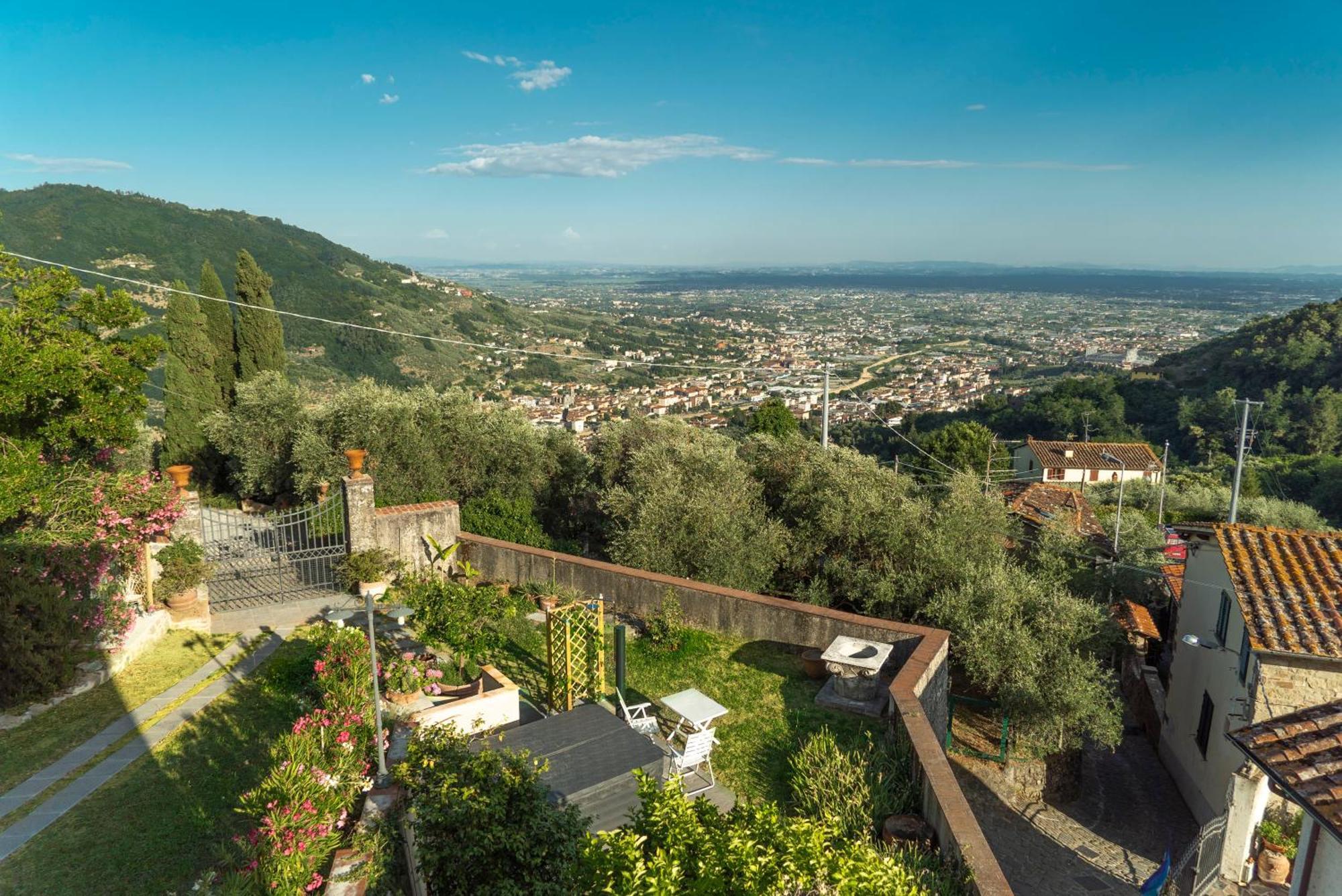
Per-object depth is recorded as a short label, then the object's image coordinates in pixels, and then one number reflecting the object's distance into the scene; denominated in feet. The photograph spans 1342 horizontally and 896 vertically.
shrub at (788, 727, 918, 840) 21.06
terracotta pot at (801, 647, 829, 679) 31.68
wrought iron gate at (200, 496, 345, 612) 38.63
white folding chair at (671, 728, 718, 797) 23.47
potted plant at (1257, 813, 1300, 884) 29.01
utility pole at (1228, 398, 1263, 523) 66.64
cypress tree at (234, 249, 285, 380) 77.36
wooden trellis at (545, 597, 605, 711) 27.55
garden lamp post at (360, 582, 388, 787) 19.88
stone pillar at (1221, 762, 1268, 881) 29.19
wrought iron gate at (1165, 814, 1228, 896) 29.48
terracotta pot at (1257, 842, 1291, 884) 28.99
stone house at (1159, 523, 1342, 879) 34.60
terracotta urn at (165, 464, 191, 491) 38.06
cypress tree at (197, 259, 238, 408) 78.07
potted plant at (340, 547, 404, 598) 38.32
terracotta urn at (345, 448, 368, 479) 38.34
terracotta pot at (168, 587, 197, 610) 35.14
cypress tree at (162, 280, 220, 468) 72.49
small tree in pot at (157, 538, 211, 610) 34.78
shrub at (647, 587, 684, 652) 34.40
